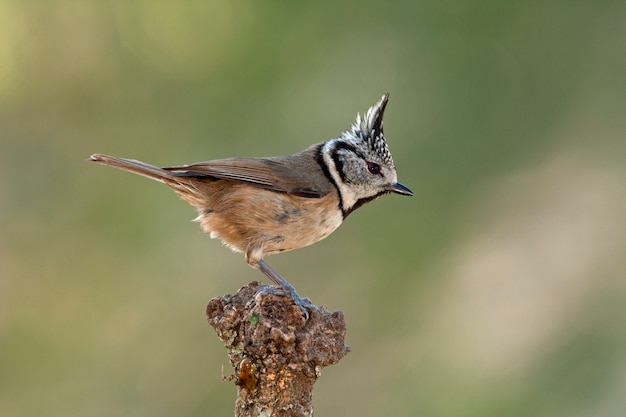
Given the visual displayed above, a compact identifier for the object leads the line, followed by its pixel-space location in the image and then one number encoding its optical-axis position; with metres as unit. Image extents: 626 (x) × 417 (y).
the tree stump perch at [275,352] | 5.99
